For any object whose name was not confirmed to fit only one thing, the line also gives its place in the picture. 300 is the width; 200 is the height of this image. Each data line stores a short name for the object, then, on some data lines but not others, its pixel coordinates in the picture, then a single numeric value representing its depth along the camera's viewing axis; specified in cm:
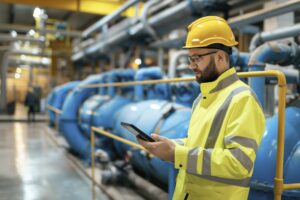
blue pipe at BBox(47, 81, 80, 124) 1080
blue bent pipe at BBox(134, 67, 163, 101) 586
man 150
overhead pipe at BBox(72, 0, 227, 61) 467
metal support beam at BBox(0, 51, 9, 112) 1705
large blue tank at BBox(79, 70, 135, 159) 632
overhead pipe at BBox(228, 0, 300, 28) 350
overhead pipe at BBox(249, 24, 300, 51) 391
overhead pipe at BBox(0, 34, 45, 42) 1327
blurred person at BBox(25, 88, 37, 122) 1520
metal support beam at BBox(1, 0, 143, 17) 1088
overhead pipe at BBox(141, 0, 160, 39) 637
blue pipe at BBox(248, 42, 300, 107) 277
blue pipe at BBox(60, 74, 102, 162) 729
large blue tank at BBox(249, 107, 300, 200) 233
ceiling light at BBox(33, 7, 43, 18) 1257
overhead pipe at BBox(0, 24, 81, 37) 1267
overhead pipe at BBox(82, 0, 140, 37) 731
